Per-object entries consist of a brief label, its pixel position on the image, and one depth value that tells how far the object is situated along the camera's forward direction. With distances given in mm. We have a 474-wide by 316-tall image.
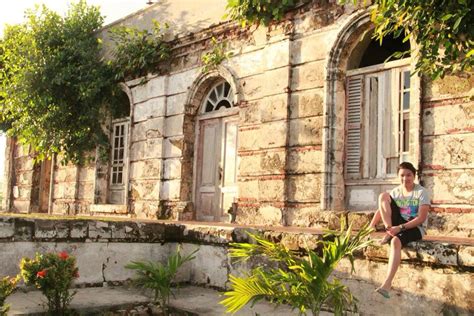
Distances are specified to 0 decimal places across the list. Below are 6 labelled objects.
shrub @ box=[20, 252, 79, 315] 5203
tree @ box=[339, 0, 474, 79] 5848
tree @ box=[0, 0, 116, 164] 12683
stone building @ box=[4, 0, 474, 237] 7012
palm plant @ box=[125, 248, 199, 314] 5723
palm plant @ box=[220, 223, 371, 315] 4188
